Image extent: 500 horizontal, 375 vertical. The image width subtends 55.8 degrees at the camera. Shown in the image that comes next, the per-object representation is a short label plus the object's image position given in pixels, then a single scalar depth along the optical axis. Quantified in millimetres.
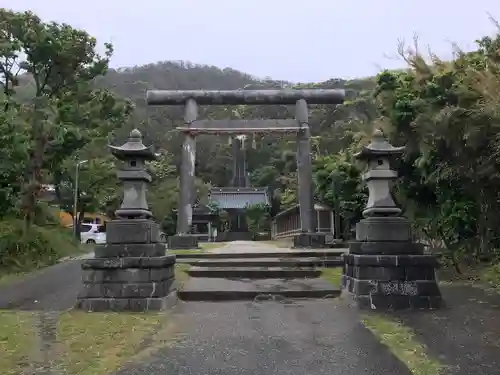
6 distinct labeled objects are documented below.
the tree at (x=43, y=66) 12891
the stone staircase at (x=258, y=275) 7883
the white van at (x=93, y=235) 28797
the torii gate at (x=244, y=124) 14281
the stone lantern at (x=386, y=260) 7020
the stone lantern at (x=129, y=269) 6934
